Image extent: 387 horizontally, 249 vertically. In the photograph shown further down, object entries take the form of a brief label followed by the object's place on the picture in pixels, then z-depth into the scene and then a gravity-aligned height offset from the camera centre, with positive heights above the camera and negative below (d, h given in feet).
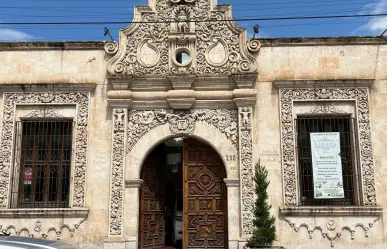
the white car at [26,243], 13.26 -1.47
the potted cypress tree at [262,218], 31.63 -1.46
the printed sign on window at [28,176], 34.91 +1.91
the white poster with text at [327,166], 33.81 +2.69
